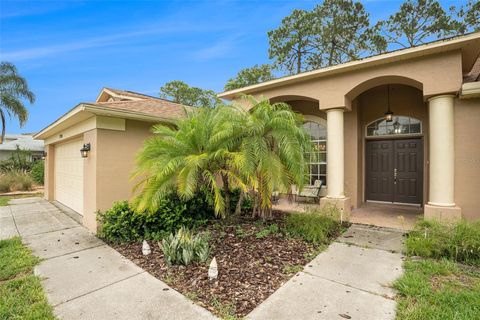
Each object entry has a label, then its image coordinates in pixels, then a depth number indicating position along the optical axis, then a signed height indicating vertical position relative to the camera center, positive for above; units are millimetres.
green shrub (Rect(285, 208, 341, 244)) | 4855 -1456
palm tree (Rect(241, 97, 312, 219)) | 4828 +245
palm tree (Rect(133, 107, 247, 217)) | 4660 +68
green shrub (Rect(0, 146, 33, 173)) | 16328 -36
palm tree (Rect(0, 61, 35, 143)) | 17609 +5291
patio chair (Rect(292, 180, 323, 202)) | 8261 -1121
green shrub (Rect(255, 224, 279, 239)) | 4906 -1548
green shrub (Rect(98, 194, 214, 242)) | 5086 -1353
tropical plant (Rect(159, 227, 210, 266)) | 3865 -1515
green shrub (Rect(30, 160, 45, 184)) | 15659 -780
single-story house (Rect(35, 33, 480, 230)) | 5168 +847
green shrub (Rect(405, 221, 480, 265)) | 3744 -1392
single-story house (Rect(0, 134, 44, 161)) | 19602 +1186
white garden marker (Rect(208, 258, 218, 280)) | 3385 -1616
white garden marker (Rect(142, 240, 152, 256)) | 4370 -1666
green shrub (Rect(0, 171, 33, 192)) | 13133 -1165
